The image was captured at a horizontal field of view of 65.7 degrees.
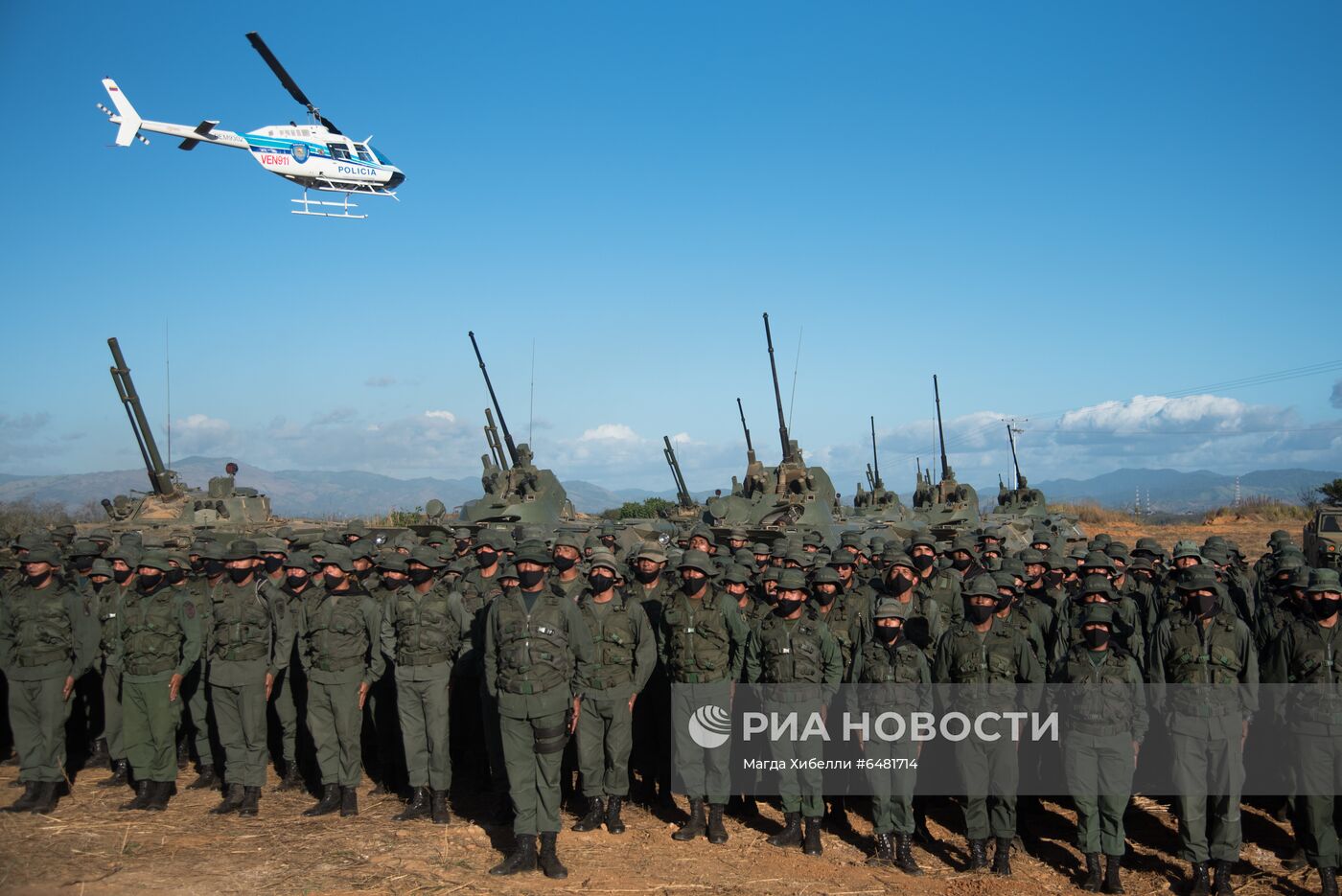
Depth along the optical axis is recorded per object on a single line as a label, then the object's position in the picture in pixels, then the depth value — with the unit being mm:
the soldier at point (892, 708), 7977
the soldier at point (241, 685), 9070
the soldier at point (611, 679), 8375
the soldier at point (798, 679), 8242
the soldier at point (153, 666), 9000
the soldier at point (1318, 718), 7387
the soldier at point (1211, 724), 7438
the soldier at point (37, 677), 8984
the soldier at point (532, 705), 7582
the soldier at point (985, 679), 7848
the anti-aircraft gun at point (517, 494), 19953
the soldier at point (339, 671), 8922
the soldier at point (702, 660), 8570
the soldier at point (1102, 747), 7469
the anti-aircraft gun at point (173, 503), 19766
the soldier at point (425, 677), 8820
